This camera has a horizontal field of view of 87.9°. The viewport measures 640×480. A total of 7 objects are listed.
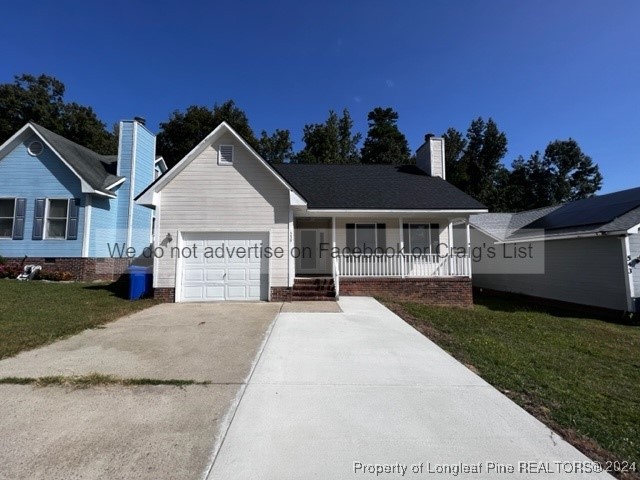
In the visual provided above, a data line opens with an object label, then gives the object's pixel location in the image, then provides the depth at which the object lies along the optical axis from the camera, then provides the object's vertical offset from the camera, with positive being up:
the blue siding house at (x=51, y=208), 14.15 +2.53
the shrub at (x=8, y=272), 13.59 -0.26
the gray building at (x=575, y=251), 11.40 +0.58
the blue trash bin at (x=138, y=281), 10.38 -0.49
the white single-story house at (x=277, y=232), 10.56 +1.18
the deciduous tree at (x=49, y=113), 34.00 +16.41
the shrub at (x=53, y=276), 13.56 -0.42
